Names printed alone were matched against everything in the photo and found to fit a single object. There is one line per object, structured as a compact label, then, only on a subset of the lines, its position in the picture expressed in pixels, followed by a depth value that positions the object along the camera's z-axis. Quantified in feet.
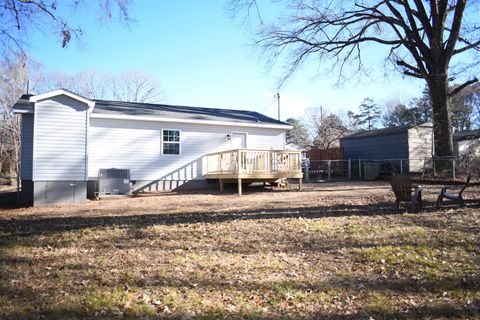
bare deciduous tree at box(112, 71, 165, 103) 143.59
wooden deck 46.98
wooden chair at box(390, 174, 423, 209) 28.84
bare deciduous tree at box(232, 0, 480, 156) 57.36
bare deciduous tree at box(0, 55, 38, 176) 114.52
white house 43.29
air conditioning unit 47.55
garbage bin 68.23
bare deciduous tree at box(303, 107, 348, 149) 130.00
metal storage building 75.25
